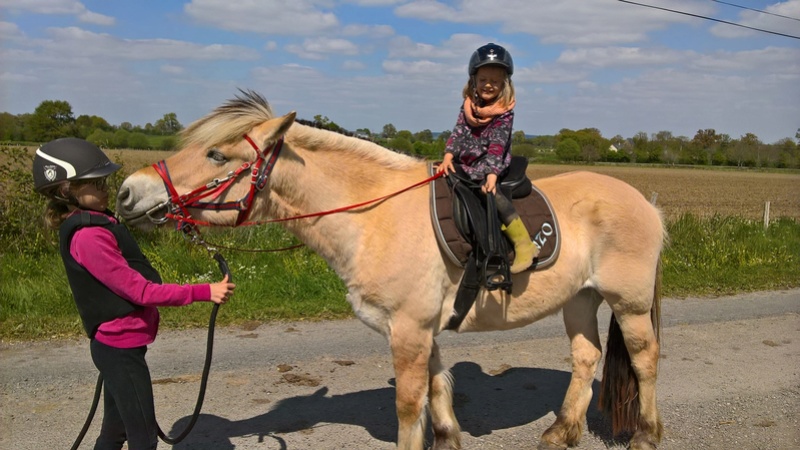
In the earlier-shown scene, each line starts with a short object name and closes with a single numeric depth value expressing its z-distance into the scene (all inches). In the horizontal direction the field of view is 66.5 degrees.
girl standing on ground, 109.0
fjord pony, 131.2
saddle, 139.6
